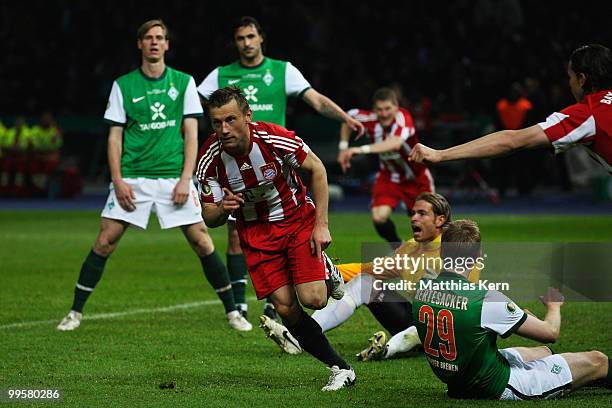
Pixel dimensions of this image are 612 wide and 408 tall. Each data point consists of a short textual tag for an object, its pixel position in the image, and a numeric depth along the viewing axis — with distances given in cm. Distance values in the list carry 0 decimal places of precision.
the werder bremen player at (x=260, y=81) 1911
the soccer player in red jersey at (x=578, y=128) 1142
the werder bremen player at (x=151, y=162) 1867
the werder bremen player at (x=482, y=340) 1263
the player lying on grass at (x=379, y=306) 1563
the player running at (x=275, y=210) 1380
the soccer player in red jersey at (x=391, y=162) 2428
